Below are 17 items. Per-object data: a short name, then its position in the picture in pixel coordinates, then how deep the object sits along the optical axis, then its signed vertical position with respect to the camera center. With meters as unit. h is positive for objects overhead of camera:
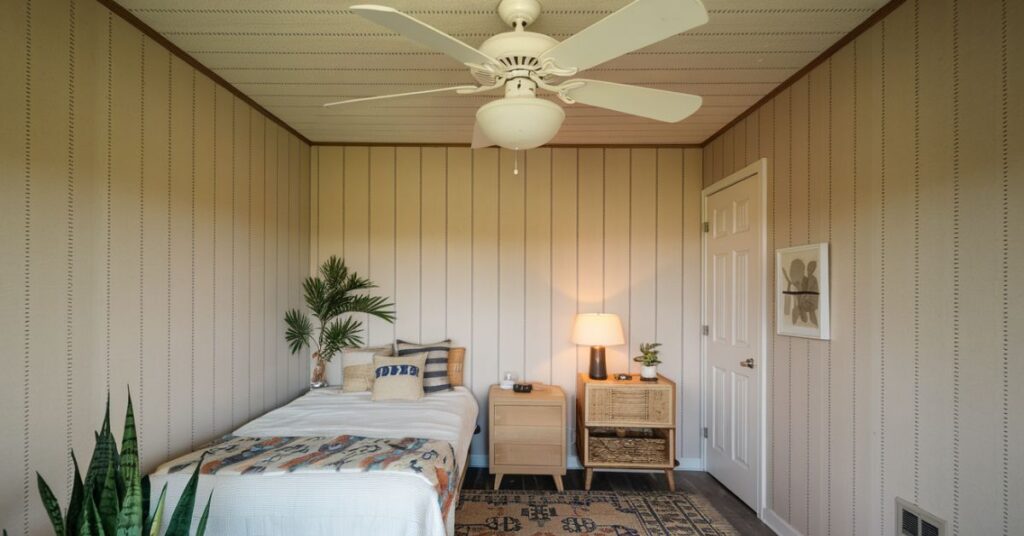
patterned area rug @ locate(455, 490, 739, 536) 2.50 -1.48
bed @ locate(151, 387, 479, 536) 1.64 -0.88
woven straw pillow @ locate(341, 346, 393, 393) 3.08 -0.70
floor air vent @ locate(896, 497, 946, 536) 1.57 -0.93
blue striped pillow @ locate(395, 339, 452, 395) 3.16 -0.68
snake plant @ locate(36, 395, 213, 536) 1.24 -0.67
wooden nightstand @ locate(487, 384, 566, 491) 2.99 -1.13
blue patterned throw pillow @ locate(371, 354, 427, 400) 2.86 -0.72
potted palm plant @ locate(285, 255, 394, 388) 3.28 -0.33
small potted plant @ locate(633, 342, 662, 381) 3.13 -0.66
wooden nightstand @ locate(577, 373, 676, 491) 3.01 -1.04
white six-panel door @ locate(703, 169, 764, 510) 2.72 -0.43
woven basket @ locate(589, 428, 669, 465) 3.04 -1.24
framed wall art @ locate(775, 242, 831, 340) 2.11 -0.10
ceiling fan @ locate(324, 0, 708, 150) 1.08 +0.63
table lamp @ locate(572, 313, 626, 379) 3.09 -0.45
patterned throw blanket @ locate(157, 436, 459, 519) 1.76 -0.80
